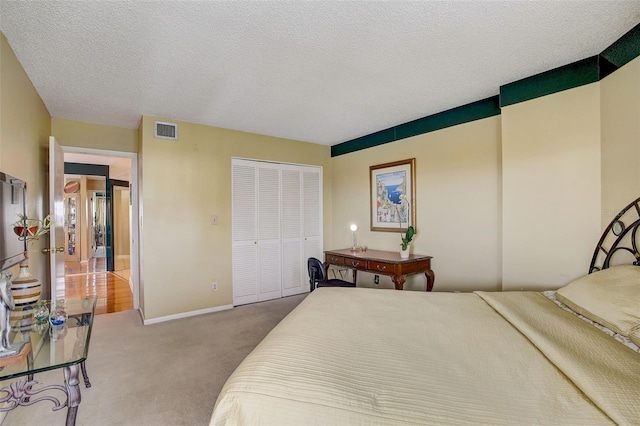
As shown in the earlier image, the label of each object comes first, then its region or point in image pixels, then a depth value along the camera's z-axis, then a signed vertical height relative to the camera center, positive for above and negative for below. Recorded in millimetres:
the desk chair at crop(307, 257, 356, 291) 3865 -826
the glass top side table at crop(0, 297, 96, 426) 1374 -698
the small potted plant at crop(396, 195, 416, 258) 3557 -221
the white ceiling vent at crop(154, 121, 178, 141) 3656 +1009
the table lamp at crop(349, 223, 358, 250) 4387 -387
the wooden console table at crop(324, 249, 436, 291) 3361 -625
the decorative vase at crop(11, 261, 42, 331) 1838 -522
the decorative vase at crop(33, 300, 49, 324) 1871 -628
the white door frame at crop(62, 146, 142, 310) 4133 -146
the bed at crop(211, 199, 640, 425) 954 -606
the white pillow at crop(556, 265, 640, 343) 1449 -479
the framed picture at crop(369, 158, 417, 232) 3879 +206
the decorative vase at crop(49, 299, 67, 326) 1853 -642
